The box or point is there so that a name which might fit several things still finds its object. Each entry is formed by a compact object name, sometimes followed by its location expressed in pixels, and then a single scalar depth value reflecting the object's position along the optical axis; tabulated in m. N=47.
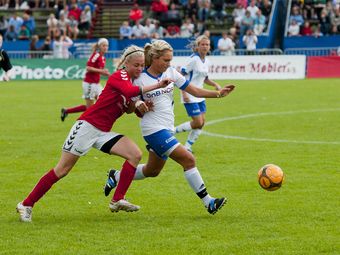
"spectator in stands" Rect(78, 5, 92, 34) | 43.12
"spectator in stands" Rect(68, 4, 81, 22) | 43.03
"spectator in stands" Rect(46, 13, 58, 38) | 40.94
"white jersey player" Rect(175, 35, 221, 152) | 15.83
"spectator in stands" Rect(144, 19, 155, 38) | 40.62
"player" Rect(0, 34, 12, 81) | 16.88
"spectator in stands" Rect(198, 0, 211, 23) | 41.84
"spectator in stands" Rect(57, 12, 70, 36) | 41.30
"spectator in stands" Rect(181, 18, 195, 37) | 40.72
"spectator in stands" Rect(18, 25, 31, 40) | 41.22
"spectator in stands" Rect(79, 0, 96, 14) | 43.66
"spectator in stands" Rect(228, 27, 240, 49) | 39.19
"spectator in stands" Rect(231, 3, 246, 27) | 41.09
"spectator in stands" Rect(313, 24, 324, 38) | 39.32
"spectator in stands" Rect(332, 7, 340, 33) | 39.97
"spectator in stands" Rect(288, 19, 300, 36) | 39.84
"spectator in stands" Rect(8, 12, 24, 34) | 41.81
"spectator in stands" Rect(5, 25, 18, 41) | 41.34
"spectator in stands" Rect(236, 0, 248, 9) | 41.94
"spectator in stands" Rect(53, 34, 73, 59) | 39.28
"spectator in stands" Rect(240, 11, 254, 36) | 39.94
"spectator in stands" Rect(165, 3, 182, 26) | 42.28
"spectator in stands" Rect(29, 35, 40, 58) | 39.16
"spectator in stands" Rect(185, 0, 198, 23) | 42.19
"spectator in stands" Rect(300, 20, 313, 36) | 39.88
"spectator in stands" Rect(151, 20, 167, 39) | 40.54
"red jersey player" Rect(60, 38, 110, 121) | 20.73
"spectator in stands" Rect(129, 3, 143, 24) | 41.81
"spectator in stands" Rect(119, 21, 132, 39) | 40.94
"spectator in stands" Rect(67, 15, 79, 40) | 41.75
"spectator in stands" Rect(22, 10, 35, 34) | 42.09
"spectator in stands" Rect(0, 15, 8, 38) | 42.50
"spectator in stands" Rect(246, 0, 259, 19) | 40.16
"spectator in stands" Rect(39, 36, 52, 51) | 39.53
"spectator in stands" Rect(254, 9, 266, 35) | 40.12
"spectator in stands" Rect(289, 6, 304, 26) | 40.50
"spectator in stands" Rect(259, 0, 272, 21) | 41.25
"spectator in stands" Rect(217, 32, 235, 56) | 37.78
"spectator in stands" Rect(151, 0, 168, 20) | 42.69
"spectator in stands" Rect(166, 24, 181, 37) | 40.74
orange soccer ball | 10.25
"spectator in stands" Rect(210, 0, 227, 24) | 42.53
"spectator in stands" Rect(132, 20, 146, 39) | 40.66
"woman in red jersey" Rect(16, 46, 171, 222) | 9.58
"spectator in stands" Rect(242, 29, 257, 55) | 38.25
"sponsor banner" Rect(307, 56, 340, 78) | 36.19
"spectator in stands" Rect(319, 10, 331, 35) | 40.12
